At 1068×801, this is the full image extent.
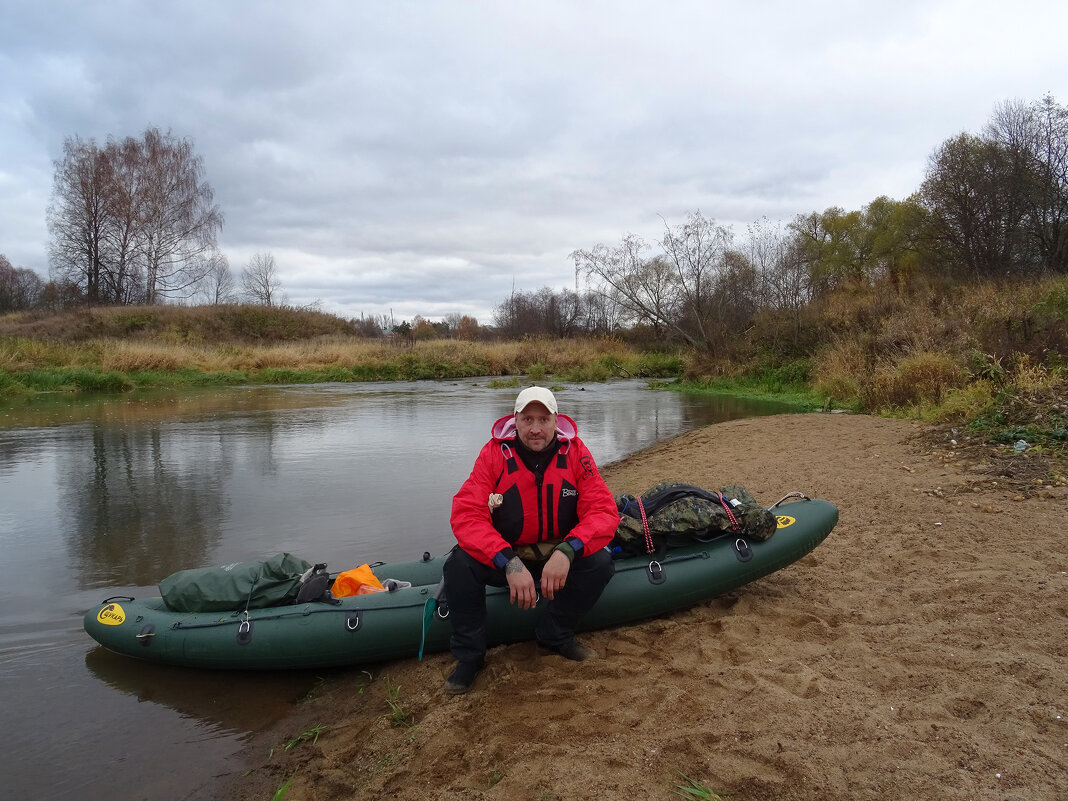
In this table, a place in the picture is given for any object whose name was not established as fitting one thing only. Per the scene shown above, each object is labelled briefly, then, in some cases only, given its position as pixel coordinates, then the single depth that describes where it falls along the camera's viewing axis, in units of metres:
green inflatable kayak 3.30
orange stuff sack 3.66
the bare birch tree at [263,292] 38.59
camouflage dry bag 3.59
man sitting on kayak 2.99
